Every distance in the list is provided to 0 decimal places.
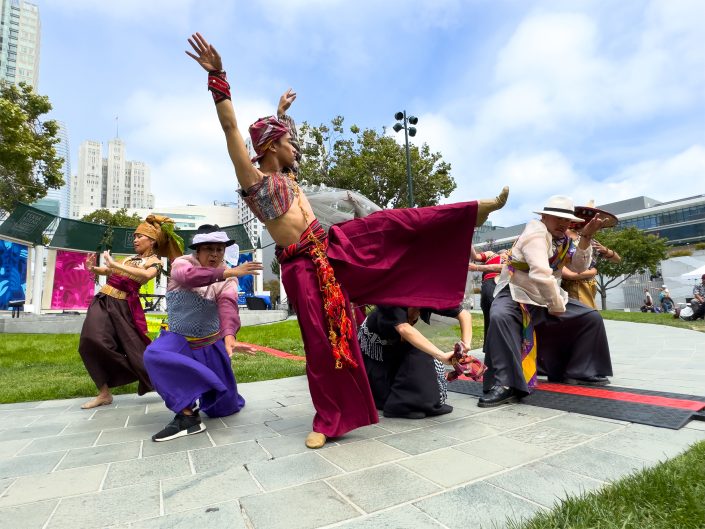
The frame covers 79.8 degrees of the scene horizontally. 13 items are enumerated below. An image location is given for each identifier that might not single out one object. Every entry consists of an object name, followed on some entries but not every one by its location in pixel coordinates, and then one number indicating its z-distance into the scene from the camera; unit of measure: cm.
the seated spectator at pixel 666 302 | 2442
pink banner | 1867
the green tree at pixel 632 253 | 3216
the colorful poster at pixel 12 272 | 1689
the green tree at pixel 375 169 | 2008
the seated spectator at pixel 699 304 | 1348
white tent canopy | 1850
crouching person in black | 320
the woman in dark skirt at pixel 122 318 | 402
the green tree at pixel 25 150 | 1419
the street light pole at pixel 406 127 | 1538
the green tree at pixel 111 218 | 3705
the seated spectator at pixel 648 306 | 2666
